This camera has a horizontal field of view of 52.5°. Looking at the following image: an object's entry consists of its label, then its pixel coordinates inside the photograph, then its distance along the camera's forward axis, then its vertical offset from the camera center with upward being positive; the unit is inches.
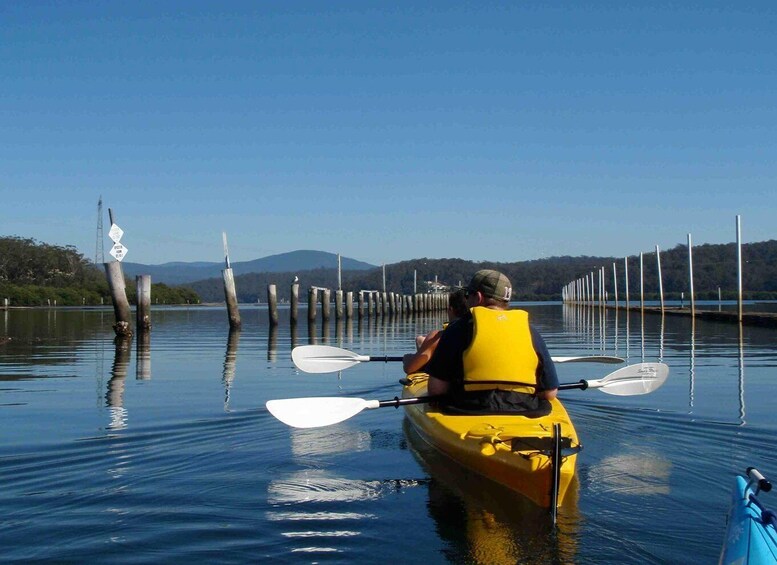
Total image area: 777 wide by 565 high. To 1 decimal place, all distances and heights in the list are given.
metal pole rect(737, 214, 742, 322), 1137.4 +54.1
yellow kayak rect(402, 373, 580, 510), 189.8 -38.6
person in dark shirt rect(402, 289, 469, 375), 319.3 -18.0
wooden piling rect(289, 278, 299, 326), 1274.6 -7.4
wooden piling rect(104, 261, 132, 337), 855.1 +7.8
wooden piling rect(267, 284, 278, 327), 1206.9 -0.4
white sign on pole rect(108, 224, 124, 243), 892.0 +81.1
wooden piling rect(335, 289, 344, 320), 1517.0 -4.4
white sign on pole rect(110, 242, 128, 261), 883.4 +61.7
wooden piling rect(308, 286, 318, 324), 1274.9 +1.8
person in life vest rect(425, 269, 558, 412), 229.0 -16.8
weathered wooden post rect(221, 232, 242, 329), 1139.9 +9.2
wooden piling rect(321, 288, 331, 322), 1385.3 -2.7
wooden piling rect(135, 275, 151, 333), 928.3 -0.5
